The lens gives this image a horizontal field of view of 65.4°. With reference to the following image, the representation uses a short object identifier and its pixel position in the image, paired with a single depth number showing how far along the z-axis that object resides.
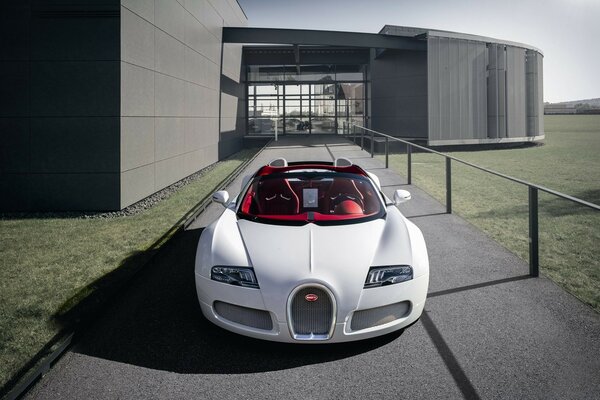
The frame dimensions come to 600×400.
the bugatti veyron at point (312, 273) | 3.38
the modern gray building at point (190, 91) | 9.20
